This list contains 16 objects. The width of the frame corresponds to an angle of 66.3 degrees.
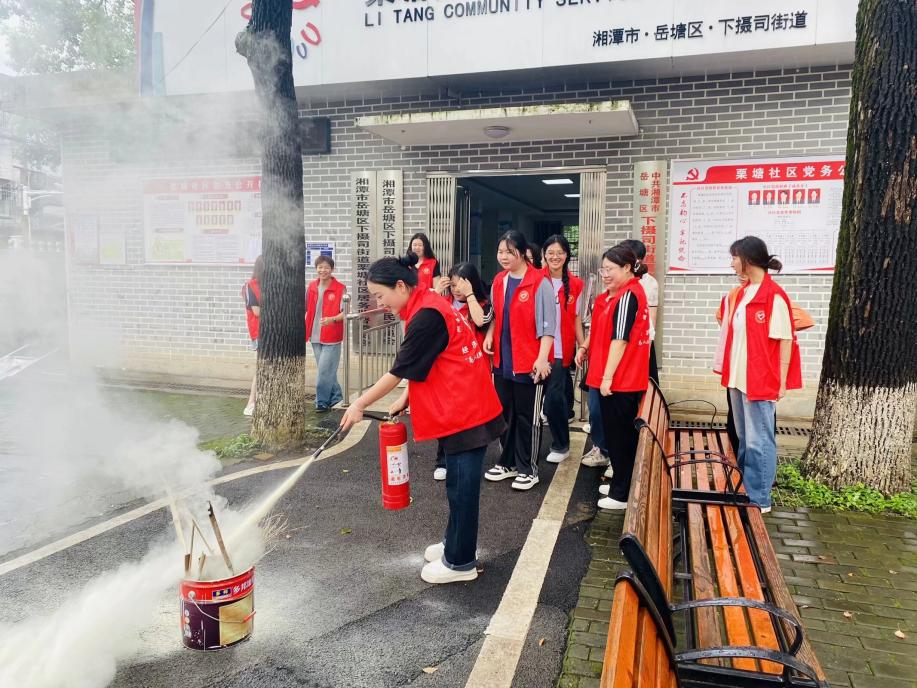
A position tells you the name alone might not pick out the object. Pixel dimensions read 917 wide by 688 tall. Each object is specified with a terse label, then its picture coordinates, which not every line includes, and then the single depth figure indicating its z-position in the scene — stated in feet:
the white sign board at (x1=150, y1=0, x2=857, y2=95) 23.86
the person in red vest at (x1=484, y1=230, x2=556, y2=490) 17.25
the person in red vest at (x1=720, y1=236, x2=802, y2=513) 14.99
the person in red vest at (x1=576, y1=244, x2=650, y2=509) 15.53
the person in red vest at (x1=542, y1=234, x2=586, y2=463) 18.93
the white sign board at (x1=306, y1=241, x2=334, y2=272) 32.24
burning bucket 9.89
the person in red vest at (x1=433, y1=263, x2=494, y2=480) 18.76
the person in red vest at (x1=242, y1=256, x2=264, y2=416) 26.43
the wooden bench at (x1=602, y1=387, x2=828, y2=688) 6.76
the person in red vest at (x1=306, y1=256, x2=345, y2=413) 26.81
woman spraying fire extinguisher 11.91
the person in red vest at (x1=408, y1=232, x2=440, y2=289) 24.57
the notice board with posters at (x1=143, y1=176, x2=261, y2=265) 33.14
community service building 25.46
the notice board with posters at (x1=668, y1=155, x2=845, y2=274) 25.98
